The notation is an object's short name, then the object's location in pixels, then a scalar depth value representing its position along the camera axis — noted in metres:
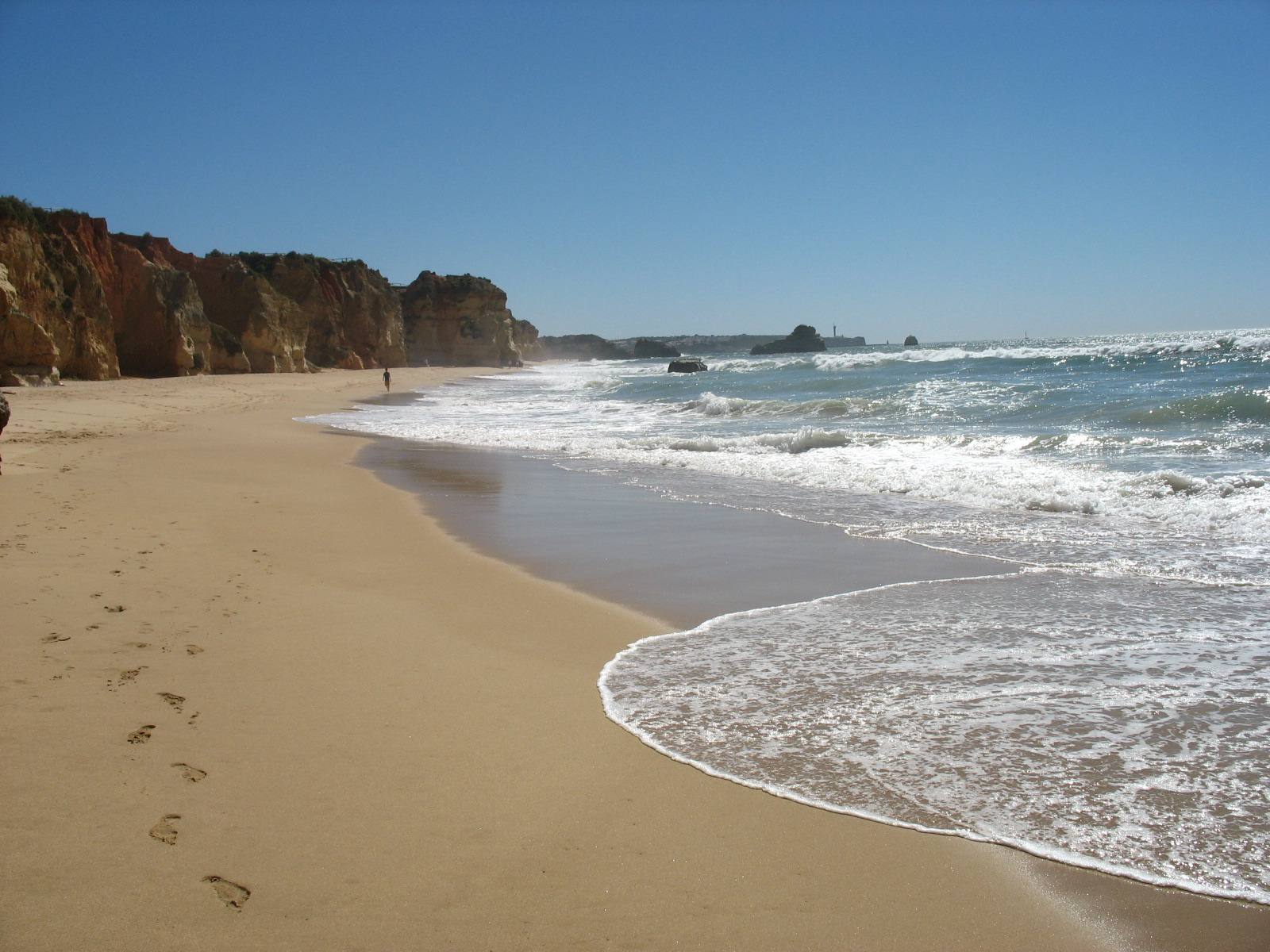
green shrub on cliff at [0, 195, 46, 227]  21.53
